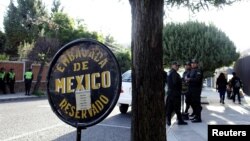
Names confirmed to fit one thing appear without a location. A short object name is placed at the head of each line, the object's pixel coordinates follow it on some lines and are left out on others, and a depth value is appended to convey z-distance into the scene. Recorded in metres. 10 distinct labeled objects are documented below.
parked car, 13.02
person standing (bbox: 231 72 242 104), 18.77
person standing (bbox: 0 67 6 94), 22.79
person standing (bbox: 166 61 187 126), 10.43
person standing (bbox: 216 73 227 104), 18.77
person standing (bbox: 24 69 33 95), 22.83
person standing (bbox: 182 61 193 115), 11.57
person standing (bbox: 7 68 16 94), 23.48
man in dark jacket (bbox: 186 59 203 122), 10.97
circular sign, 2.60
